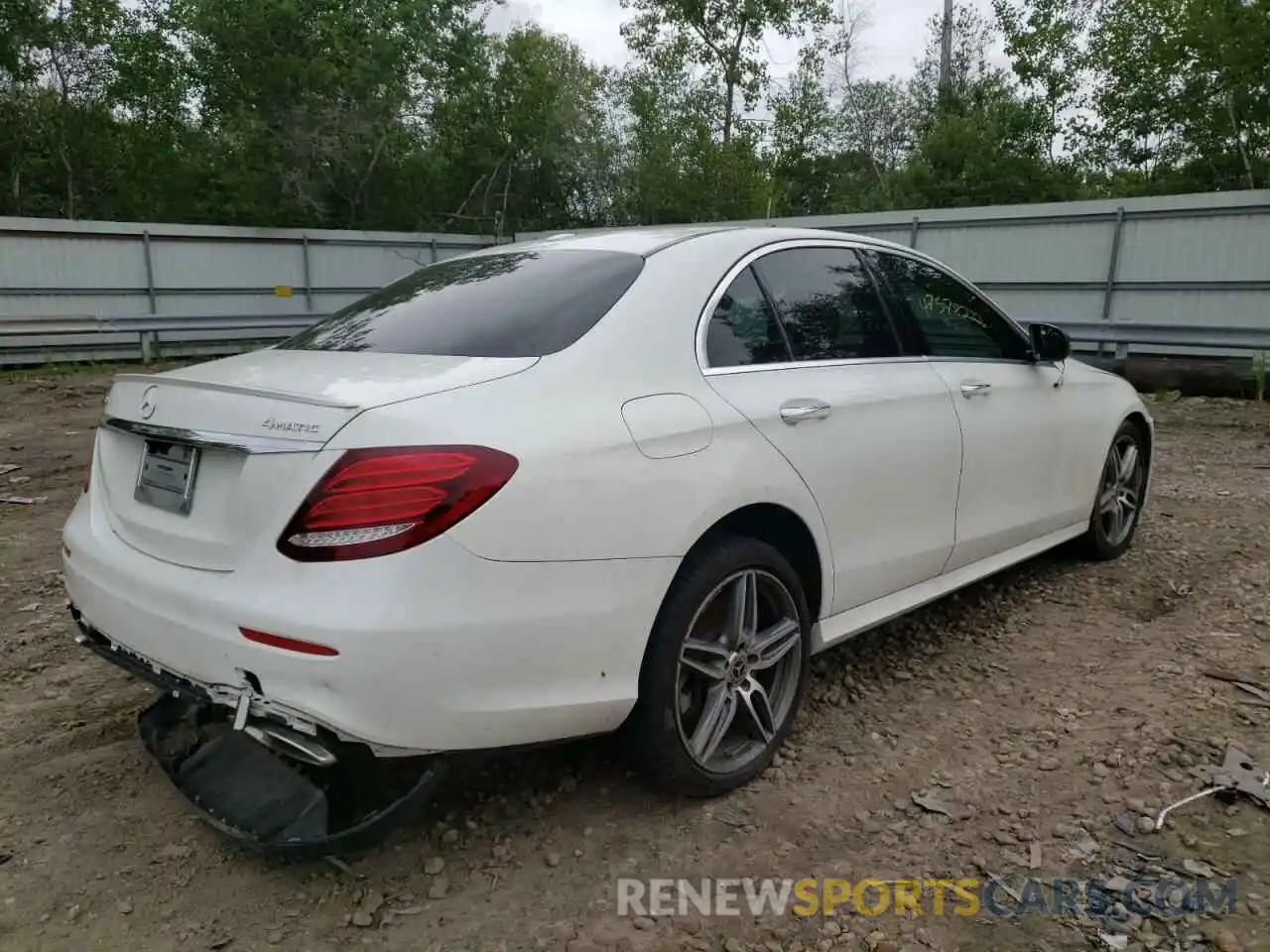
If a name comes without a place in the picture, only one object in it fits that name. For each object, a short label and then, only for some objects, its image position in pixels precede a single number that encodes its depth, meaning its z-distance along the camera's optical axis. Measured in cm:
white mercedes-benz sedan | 200
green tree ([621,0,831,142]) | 2538
